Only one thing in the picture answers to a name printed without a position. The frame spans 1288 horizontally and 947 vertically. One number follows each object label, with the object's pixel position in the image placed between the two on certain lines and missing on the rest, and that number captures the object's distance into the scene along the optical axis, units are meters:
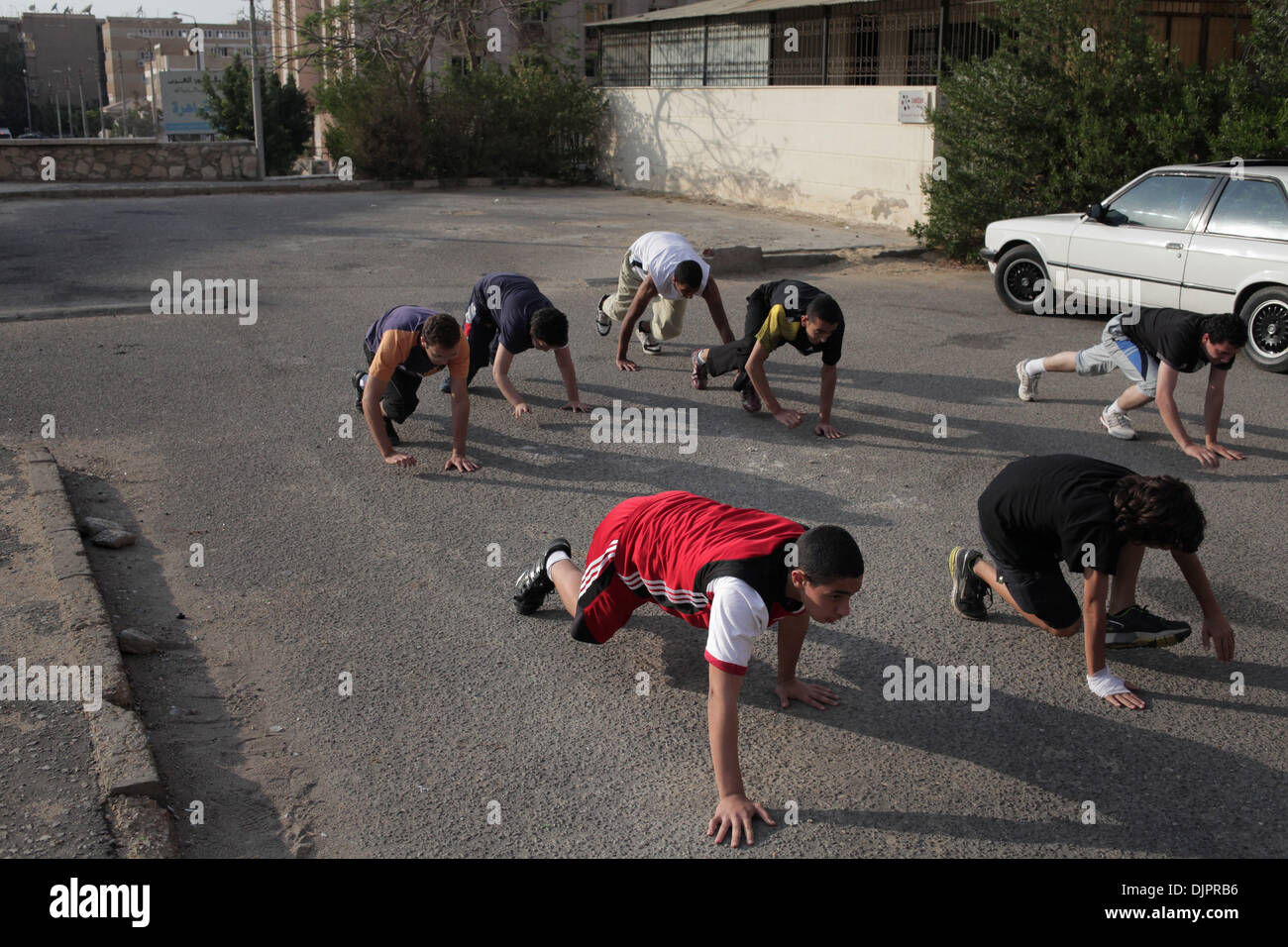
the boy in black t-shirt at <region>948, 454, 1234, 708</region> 4.07
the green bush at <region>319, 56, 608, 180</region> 23.52
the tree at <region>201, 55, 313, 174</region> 35.12
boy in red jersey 3.50
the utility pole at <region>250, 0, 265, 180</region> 23.80
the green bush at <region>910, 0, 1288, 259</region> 12.05
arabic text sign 38.50
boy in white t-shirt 8.45
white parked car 9.43
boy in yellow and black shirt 7.03
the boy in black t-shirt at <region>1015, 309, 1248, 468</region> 6.61
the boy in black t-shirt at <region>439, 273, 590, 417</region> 7.21
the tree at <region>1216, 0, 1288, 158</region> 11.31
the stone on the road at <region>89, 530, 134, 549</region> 5.73
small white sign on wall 16.14
